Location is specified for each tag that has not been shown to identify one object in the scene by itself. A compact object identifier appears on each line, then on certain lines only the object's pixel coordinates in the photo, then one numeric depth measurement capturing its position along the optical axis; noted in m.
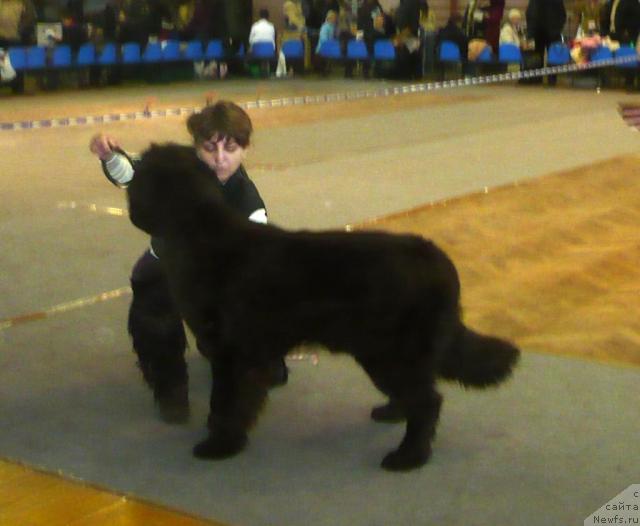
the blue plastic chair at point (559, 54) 17.53
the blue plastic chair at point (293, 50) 20.83
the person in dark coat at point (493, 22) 18.33
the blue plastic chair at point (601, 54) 16.81
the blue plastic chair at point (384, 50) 19.28
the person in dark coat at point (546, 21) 17.48
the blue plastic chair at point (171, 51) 19.11
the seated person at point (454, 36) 18.52
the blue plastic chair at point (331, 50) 20.00
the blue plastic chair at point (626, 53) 16.61
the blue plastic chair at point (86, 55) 17.59
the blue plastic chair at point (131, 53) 18.38
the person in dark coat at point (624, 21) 16.83
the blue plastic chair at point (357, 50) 19.72
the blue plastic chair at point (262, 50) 20.25
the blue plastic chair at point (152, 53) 18.77
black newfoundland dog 2.99
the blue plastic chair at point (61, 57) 17.12
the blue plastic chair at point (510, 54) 17.86
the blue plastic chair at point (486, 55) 18.17
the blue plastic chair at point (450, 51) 18.55
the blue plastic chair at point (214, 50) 20.11
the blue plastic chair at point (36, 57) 16.77
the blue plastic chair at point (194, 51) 19.59
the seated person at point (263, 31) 19.94
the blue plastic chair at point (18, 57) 16.50
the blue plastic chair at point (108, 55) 17.96
